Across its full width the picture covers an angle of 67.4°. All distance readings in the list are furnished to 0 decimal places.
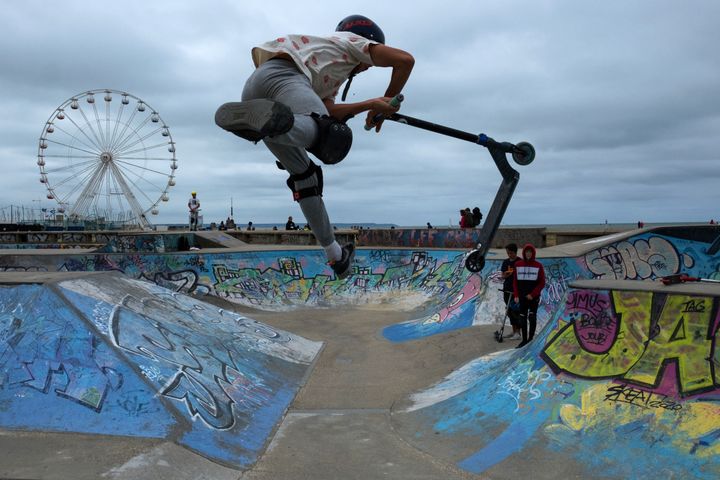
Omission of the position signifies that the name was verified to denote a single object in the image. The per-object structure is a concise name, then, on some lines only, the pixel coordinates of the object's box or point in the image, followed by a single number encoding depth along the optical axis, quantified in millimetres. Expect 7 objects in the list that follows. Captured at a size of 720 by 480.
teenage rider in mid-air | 3143
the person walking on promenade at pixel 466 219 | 23641
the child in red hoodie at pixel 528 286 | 9086
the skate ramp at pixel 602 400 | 4504
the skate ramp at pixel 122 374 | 5148
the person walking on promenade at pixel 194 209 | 27734
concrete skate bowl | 5281
